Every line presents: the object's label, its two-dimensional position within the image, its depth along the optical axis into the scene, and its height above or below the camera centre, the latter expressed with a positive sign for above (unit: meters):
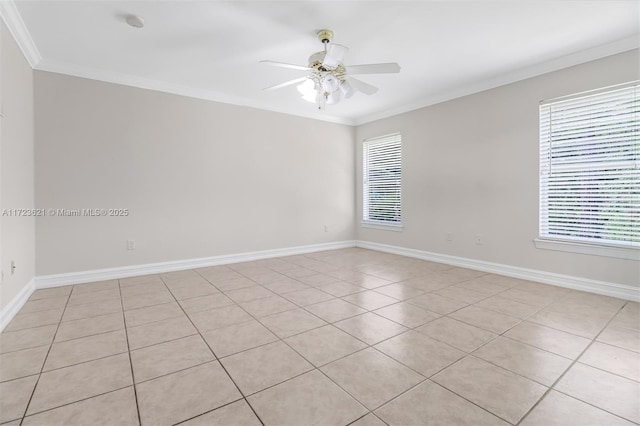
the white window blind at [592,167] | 2.98 +0.44
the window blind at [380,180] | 5.33 +0.60
